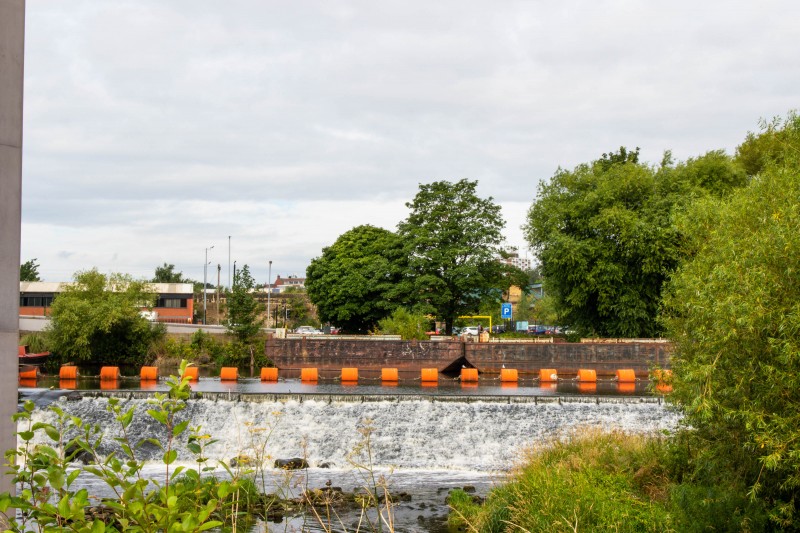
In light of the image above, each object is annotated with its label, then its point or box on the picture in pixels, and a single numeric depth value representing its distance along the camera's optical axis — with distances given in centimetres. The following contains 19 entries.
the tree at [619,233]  4850
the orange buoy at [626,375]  4362
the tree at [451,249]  5744
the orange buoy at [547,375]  4391
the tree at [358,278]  6050
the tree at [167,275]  15112
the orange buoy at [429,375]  4306
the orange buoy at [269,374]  4187
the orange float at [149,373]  4157
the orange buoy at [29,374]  4062
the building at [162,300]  8638
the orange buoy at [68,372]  4191
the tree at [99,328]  4734
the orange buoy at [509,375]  4300
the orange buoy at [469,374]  4368
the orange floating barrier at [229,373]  4122
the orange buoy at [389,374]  4297
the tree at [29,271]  11150
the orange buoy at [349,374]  4297
